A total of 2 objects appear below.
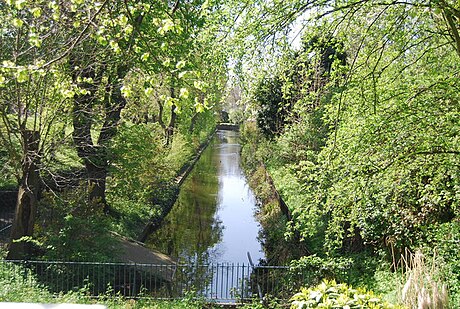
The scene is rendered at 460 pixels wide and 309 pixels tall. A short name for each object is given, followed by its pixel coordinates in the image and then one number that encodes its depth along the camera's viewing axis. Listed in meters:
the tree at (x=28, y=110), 10.40
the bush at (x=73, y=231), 11.27
